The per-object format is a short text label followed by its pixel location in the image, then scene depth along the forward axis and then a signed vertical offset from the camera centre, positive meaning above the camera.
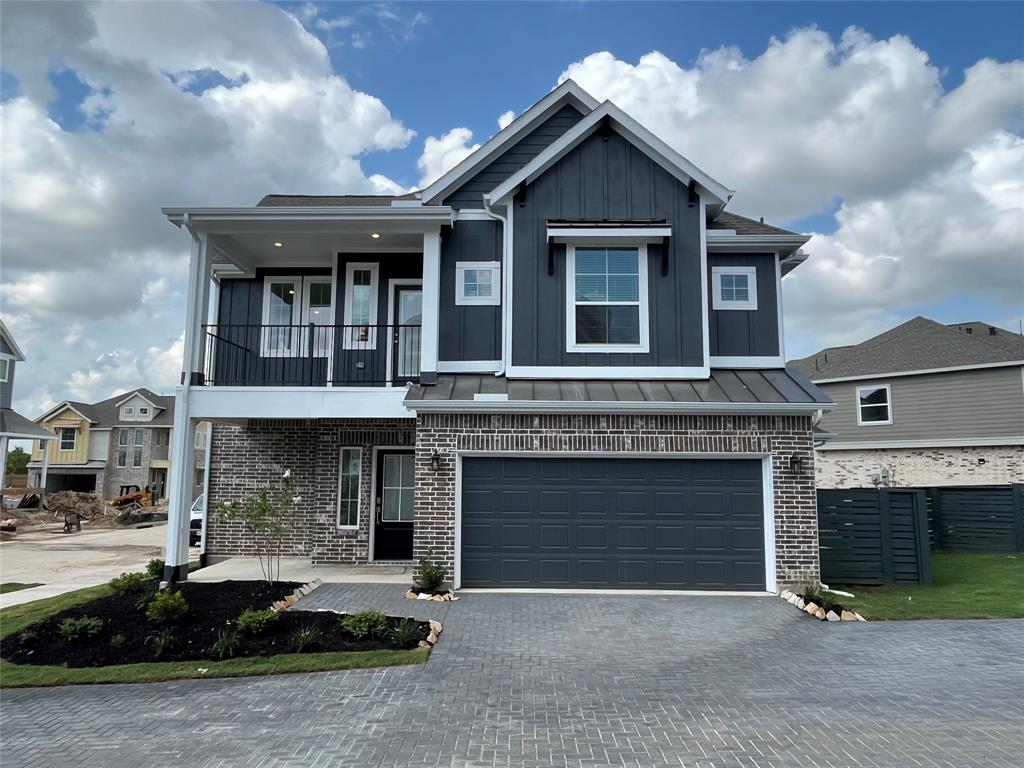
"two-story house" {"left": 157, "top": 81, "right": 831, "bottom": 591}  9.75 +1.56
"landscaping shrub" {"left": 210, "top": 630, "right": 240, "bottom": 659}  6.87 -2.06
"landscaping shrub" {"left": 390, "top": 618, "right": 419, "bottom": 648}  6.99 -1.97
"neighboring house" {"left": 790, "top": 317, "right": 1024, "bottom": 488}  18.56 +1.66
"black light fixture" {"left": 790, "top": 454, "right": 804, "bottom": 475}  9.66 -0.06
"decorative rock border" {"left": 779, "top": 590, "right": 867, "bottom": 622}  8.26 -2.00
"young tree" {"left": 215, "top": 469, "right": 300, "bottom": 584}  9.36 -0.98
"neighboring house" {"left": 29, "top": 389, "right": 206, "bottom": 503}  43.44 +0.77
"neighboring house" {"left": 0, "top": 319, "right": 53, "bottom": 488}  28.75 +2.94
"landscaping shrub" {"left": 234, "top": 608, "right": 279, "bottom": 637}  7.34 -1.91
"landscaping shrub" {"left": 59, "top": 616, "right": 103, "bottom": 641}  7.32 -2.00
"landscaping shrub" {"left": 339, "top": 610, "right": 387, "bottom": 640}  7.20 -1.90
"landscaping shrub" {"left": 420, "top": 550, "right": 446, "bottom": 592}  9.23 -1.73
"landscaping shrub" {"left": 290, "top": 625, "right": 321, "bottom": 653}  6.96 -2.02
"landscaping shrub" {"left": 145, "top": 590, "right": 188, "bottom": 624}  7.62 -1.84
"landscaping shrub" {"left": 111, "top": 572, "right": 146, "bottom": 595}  9.49 -1.92
